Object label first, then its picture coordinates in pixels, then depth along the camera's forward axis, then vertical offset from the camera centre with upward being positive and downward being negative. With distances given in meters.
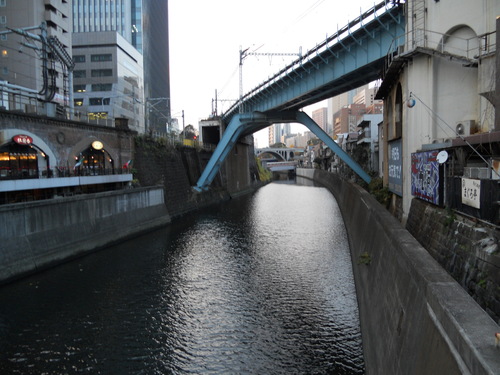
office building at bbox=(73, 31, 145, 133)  77.12 +22.19
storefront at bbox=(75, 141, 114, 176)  29.51 +1.28
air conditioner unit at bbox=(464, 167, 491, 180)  10.22 -0.18
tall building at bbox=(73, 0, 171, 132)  94.56 +40.48
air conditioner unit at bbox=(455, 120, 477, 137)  15.36 +1.68
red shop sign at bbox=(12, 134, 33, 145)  23.16 +2.39
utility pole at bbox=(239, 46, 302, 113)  50.91 +16.35
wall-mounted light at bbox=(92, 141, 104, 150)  30.46 +2.47
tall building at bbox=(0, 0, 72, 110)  53.00 +18.26
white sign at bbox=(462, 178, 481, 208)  9.58 -0.69
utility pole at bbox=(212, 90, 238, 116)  73.34 +13.27
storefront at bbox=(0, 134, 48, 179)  23.42 +1.18
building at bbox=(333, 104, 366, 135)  138.88 +21.44
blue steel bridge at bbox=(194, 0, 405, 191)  24.69 +8.31
